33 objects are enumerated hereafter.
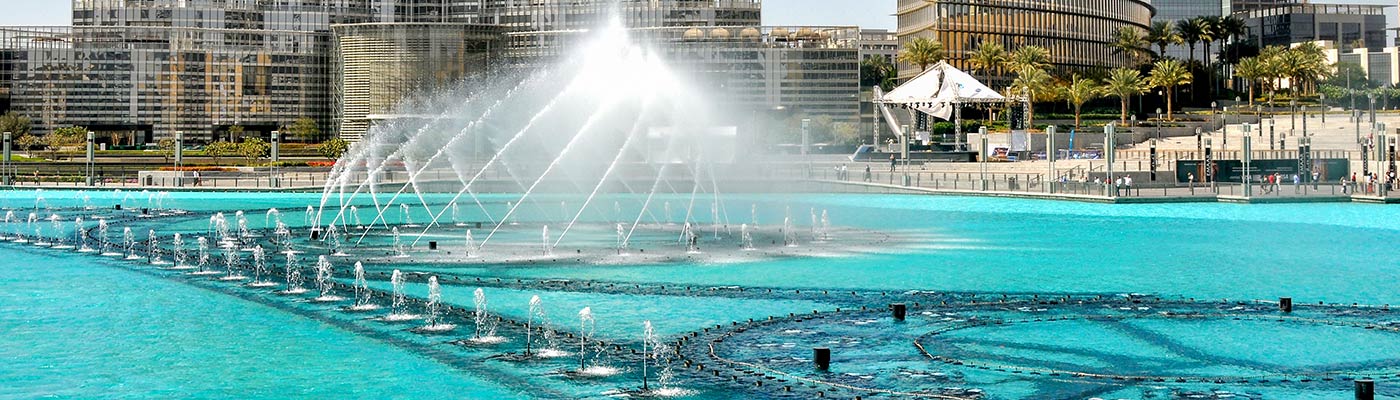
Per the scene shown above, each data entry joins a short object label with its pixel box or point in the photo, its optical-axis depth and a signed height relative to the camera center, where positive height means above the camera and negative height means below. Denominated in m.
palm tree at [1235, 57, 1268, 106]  149.12 +14.02
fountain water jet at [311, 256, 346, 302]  38.91 -1.59
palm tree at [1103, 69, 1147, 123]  141.50 +11.98
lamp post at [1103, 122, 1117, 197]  89.69 +4.46
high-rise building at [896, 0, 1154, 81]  172.38 +21.66
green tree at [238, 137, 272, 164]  135.88 +6.27
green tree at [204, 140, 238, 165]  146.50 +6.86
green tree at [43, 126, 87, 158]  166.88 +9.43
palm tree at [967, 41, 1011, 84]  159.00 +16.33
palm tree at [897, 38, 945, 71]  162.62 +17.16
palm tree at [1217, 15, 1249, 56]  170.25 +20.64
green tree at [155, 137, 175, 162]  149.36 +7.53
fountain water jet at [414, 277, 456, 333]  33.25 -2.07
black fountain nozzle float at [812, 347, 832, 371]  27.80 -2.45
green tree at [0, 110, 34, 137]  184.75 +11.61
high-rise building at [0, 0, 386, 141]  199.12 +16.76
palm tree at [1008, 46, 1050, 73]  155.75 +16.03
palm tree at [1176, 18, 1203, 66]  166.62 +19.63
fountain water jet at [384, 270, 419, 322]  34.89 -2.01
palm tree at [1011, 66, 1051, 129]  142.38 +12.19
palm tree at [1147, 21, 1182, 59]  167.62 +19.48
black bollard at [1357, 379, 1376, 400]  23.83 -2.63
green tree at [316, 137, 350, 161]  150.25 +6.87
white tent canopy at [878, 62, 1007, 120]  134.50 +11.02
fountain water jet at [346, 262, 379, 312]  36.99 -1.83
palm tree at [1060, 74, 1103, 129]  140.25 +11.50
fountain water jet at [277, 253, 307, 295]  40.59 -1.58
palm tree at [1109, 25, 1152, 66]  168.50 +18.93
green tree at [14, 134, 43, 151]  174.75 +9.03
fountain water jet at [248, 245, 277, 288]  42.16 -1.39
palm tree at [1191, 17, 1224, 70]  167.50 +20.21
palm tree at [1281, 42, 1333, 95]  147.88 +14.44
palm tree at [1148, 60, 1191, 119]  144.75 +13.15
